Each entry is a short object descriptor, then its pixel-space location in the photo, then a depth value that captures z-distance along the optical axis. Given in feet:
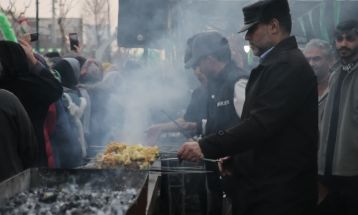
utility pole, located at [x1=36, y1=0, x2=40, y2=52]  40.01
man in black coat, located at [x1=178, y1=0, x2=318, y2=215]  10.33
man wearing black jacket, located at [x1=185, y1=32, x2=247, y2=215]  14.85
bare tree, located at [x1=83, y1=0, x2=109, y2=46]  162.91
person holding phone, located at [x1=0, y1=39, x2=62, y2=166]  12.85
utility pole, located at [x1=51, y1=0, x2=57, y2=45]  112.53
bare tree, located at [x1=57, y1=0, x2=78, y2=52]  86.19
